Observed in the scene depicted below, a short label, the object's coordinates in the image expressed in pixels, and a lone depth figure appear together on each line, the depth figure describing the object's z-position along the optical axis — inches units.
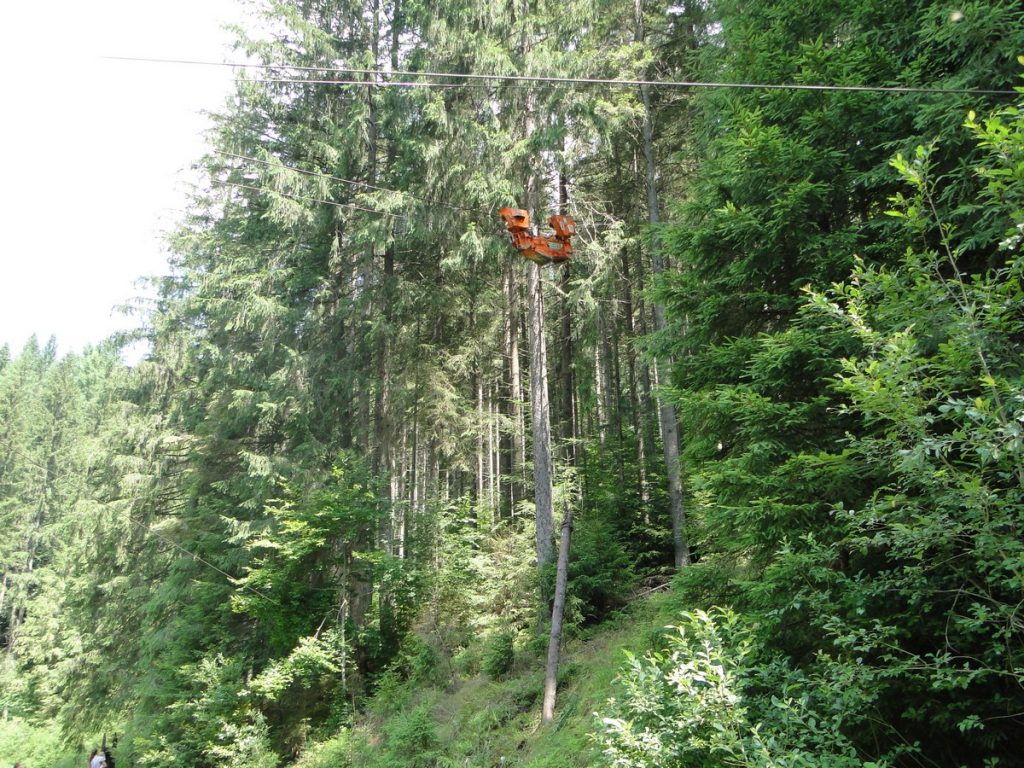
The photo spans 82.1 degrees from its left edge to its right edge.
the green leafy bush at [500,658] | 394.3
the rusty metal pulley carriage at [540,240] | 370.6
